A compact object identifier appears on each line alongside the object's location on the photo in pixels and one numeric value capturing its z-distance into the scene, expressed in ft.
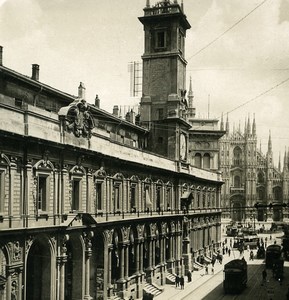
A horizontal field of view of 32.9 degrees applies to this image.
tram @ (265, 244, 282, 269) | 176.04
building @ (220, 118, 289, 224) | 444.14
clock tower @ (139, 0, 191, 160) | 171.01
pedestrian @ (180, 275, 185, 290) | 144.66
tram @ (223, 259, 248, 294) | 136.05
